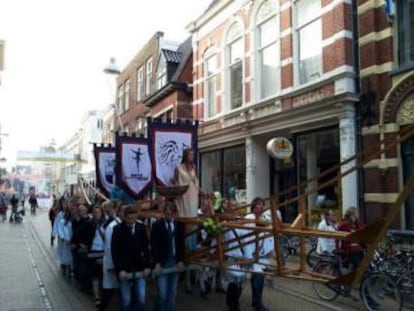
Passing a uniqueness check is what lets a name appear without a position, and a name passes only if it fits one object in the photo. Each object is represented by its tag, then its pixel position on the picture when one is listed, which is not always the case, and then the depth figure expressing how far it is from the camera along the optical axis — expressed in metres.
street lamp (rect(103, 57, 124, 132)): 19.78
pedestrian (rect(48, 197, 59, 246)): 17.83
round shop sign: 14.62
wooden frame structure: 5.08
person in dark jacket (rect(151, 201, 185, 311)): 6.95
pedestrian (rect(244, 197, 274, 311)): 7.22
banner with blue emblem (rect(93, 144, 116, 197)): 14.53
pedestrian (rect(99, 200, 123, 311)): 7.13
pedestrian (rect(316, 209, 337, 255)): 10.43
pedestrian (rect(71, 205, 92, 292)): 9.64
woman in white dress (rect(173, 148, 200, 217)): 7.75
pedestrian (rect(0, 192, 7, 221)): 35.69
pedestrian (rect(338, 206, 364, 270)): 9.57
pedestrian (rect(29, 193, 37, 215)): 41.70
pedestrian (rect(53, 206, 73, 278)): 11.58
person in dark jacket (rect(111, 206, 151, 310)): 6.66
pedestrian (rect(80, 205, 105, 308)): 8.80
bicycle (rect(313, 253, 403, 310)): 8.29
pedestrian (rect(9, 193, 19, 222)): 32.16
